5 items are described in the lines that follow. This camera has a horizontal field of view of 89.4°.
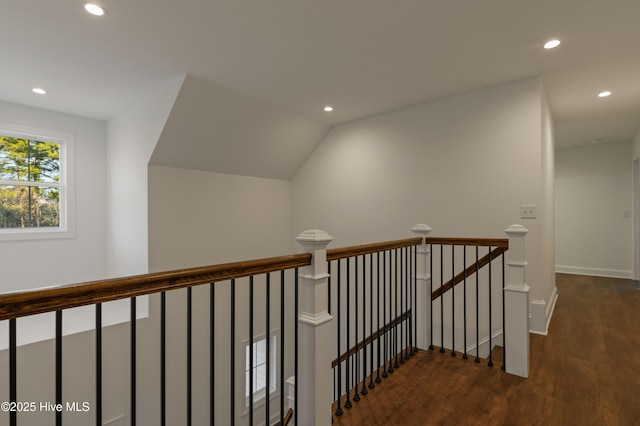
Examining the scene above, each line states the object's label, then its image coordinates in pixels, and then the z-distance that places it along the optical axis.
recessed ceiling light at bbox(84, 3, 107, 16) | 2.05
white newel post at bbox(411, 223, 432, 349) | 2.66
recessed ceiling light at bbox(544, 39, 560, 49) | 2.46
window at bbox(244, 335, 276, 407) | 4.75
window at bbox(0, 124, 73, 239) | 3.78
